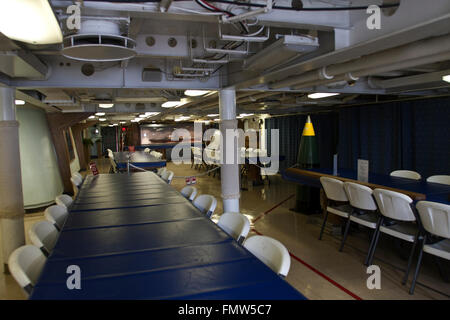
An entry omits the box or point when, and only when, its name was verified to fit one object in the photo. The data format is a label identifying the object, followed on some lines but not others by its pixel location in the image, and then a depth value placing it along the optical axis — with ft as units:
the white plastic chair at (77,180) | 17.11
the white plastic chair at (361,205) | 11.80
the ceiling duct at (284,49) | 8.70
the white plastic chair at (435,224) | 8.83
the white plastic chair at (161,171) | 19.47
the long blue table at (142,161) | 23.74
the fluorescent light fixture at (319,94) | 17.60
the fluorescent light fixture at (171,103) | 19.20
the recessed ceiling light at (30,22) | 4.75
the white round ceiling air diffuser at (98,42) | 6.94
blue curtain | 18.75
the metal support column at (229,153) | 15.15
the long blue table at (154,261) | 4.51
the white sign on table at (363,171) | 13.70
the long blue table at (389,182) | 10.98
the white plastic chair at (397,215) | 10.16
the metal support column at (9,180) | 12.56
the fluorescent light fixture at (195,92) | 14.96
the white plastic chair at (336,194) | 13.30
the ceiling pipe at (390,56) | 7.78
